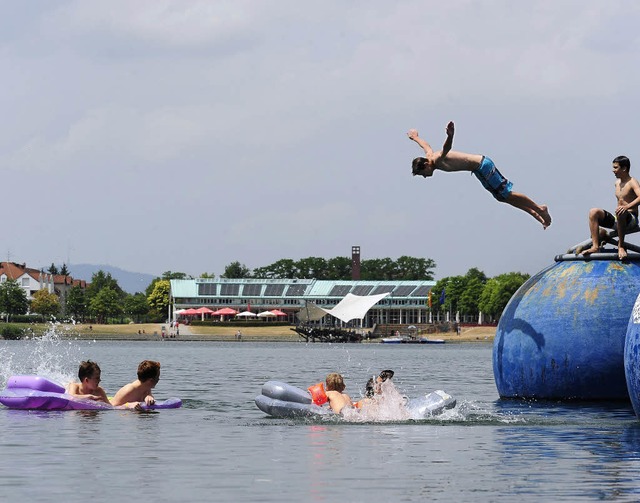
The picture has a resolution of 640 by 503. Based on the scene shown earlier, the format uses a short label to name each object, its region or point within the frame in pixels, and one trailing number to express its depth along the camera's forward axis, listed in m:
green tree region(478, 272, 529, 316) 163.75
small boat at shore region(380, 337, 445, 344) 152.00
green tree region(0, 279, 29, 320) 199.25
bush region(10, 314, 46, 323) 197.00
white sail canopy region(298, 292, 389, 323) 145.38
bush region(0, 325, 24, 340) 151.25
